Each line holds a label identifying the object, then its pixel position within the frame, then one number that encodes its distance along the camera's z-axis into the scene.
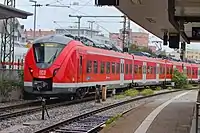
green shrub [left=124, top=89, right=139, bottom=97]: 29.01
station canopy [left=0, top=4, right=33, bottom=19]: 16.44
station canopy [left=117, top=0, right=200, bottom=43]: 14.67
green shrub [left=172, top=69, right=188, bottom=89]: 46.34
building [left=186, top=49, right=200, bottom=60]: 134.73
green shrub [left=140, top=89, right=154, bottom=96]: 31.33
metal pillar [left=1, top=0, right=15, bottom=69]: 27.63
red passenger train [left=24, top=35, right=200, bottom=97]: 19.98
